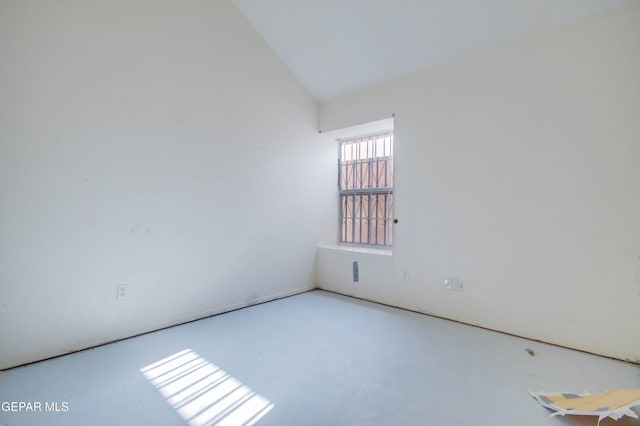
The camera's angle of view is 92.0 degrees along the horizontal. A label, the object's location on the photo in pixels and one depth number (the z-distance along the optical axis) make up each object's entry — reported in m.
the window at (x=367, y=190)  3.91
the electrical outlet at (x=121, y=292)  2.47
